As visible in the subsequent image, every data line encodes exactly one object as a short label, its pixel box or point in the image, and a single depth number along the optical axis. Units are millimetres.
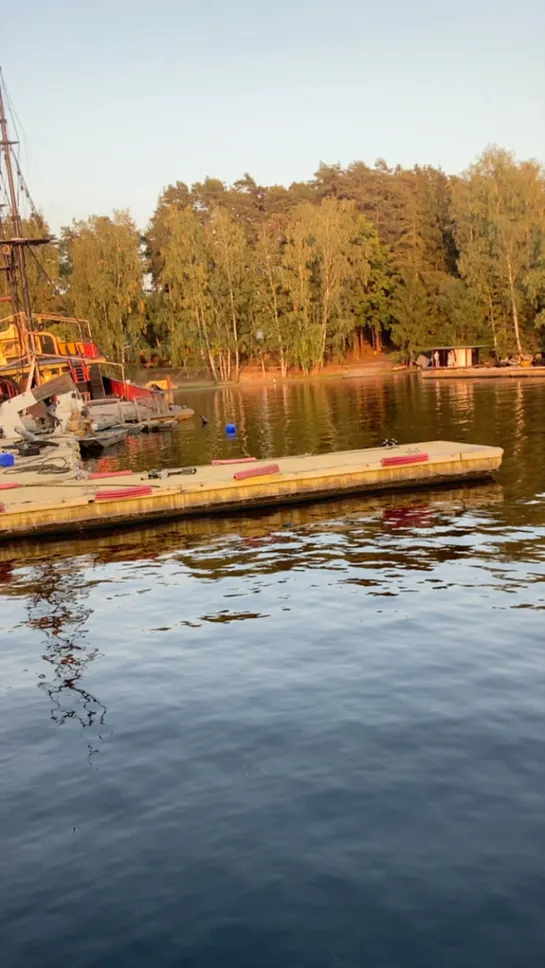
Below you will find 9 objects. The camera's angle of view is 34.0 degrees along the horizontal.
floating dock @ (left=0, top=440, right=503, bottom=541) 24781
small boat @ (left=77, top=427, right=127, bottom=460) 46250
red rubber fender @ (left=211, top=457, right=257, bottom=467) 28936
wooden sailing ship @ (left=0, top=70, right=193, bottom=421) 60875
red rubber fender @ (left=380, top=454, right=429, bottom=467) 26500
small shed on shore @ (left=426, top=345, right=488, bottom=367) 91812
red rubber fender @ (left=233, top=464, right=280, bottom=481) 25750
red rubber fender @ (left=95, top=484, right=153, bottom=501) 24875
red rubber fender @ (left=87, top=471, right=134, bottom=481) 28328
